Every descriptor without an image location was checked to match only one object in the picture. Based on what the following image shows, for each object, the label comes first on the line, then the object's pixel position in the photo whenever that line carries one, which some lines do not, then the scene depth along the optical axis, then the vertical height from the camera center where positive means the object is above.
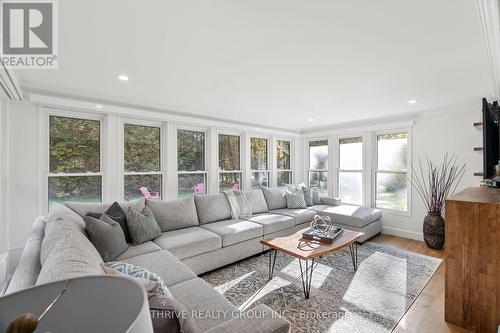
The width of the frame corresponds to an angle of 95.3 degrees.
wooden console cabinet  1.77 -0.79
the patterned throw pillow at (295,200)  4.59 -0.70
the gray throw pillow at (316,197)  5.04 -0.70
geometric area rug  2.04 -1.35
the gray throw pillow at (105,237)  2.14 -0.68
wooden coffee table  2.37 -0.91
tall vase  3.62 -1.05
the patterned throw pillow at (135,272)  1.29 -0.63
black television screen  2.16 +0.27
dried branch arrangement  3.76 -0.26
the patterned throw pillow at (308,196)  4.86 -0.65
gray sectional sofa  1.18 -0.86
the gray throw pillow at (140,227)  2.60 -0.70
